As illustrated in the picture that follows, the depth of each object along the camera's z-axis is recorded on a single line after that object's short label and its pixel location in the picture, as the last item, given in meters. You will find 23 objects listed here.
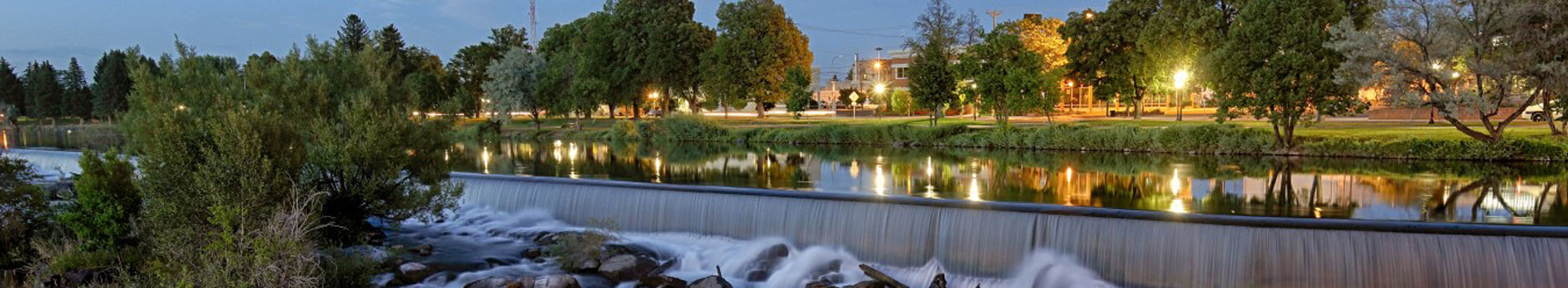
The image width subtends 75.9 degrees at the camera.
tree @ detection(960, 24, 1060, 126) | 43.16
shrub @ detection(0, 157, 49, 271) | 16.44
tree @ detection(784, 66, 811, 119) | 61.94
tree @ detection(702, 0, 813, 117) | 61.16
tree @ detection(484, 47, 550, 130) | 61.62
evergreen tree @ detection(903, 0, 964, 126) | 46.47
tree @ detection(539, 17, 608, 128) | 59.97
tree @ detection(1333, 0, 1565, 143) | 27.88
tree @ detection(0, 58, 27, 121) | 92.81
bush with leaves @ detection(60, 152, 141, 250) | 16.23
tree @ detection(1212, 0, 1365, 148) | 31.33
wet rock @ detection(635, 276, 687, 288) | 15.39
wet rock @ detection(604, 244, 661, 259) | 17.58
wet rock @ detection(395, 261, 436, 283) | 15.93
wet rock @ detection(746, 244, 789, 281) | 16.64
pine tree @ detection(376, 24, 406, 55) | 72.46
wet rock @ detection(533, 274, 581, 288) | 14.58
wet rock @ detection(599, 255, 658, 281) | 15.95
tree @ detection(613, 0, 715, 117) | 63.19
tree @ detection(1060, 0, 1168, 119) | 49.66
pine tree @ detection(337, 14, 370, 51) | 71.61
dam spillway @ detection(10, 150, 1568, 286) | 13.13
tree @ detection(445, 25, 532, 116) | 74.12
